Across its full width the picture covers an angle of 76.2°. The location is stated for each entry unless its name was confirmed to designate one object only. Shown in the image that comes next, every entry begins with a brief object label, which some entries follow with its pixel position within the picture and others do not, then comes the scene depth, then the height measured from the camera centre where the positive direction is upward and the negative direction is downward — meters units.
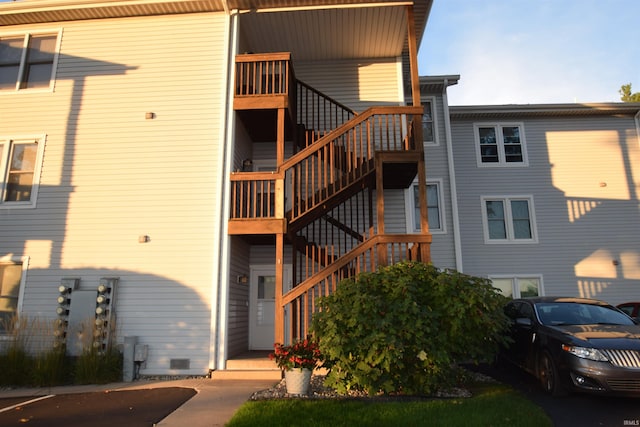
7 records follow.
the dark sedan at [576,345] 5.34 -0.58
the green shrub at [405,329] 5.64 -0.32
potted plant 6.20 -0.84
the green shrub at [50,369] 7.39 -1.04
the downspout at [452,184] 11.73 +3.56
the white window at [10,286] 8.64 +0.52
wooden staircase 8.00 +2.51
